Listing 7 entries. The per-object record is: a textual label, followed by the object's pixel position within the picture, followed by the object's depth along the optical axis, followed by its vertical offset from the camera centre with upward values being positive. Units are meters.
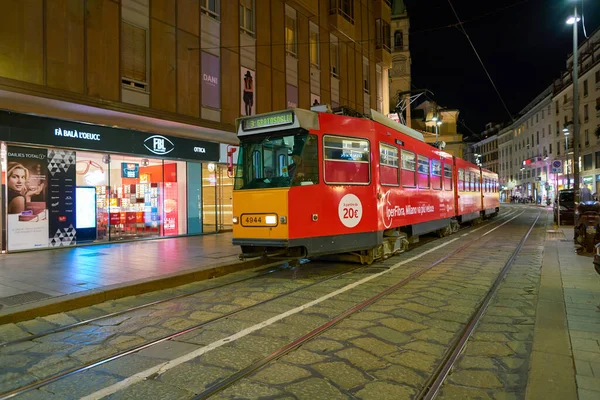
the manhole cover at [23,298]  6.20 -1.47
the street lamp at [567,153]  44.87 +5.48
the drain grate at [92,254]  11.02 -1.37
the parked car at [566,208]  22.34 -0.53
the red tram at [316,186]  8.05 +0.34
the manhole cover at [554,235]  15.21 -1.42
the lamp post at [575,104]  15.33 +3.82
